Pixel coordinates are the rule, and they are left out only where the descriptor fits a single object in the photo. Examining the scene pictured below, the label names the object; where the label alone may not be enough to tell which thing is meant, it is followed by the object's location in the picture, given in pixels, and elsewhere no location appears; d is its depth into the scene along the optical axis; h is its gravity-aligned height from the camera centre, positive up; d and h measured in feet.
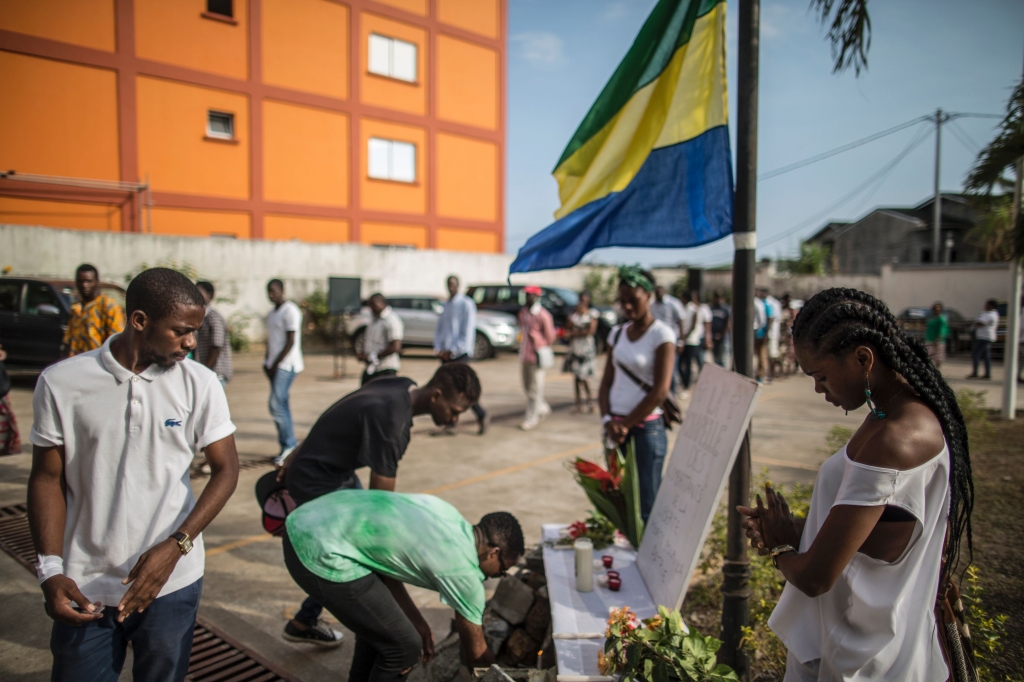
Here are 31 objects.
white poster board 9.36 -2.87
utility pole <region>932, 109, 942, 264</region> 84.17 +12.67
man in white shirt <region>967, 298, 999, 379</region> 46.50 -2.63
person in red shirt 29.91 -2.81
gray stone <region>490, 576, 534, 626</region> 11.23 -5.28
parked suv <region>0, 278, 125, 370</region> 34.63 -1.69
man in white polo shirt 6.74 -2.20
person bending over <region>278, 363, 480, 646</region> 9.60 -2.05
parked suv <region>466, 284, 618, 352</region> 56.39 -0.84
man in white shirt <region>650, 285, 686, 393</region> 34.32 -0.80
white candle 10.59 -4.40
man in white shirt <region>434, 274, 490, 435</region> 28.68 -1.81
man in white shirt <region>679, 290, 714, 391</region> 38.96 -2.60
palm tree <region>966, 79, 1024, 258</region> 17.97 +3.96
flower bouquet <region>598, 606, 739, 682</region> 7.35 -4.13
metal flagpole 9.93 -0.10
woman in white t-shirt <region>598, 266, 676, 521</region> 13.29 -1.85
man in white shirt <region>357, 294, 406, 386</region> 25.66 -1.90
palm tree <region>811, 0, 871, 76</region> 11.84 +4.82
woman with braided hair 5.23 -1.69
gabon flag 10.84 +2.55
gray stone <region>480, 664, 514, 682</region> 7.98 -4.61
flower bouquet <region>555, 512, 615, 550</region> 12.43 -4.54
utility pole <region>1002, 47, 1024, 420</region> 26.78 -1.28
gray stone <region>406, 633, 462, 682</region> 10.13 -5.80
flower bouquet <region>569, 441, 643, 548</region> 11.82 -3.61
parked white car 54.90 -2.93
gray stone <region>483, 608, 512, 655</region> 10.82 -5.59
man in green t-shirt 8.30 -3.44
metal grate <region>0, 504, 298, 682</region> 10.87 -6.33
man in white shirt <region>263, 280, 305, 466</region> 22.91 -2.40
